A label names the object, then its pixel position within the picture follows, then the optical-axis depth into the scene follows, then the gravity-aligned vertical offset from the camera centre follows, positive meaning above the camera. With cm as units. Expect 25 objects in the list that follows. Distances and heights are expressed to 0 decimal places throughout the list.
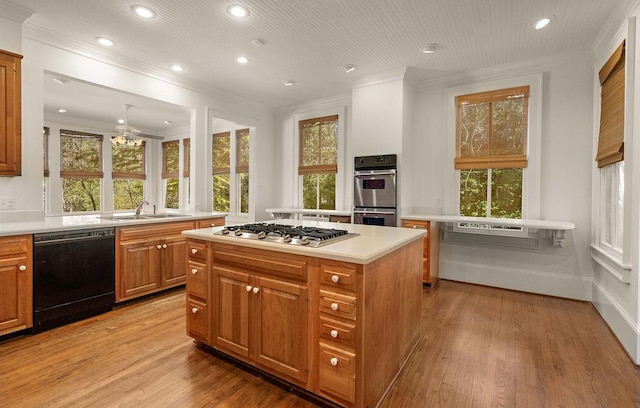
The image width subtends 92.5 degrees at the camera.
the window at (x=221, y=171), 671 +64
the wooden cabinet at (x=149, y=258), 322 -66
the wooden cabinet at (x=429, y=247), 388 -58
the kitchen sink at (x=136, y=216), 352 -22
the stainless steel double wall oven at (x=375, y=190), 421 +16
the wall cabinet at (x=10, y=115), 268 +75
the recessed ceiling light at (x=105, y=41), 320 +168
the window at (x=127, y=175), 711 +59
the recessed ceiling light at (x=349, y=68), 399 +176
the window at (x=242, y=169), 643 +66
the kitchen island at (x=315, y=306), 158 -64
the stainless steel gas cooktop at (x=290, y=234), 183 -22
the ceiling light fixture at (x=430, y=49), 341 +174
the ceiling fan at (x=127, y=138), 505 +106
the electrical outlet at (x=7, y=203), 278 -4
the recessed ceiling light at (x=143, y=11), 266 +167
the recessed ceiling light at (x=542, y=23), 284 +171
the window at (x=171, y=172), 761 +70
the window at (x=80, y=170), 625 +62
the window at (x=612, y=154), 265 +45
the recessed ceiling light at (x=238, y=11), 266 +168
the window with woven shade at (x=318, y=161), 540 +73
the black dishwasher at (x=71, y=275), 263 -71
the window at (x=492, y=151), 387 +68
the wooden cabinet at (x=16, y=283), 242 -69
